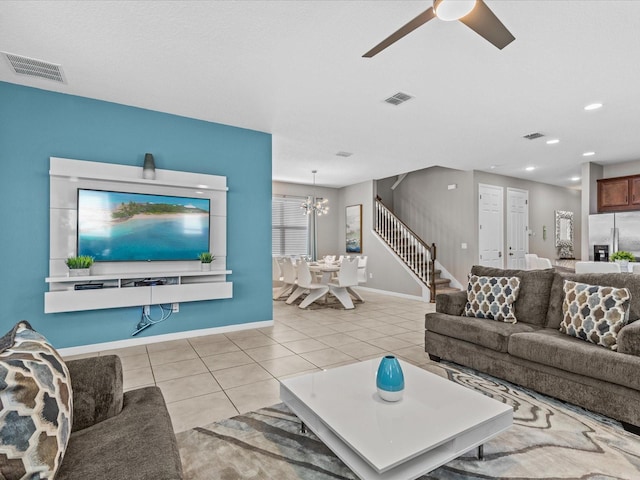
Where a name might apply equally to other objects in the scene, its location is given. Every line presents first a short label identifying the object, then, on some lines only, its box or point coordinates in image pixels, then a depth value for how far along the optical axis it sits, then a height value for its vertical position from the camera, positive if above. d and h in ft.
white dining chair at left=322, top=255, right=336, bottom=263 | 26.29 -1.18
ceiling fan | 5.87 +4.17
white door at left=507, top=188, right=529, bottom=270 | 26.94 +1.40
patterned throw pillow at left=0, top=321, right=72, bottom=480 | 3.11 -1.66
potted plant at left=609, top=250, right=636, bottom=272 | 16.15 -0.76
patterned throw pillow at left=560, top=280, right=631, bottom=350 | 7.90 -1.64
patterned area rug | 5.80 -3.80
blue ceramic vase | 5.86 -2.33
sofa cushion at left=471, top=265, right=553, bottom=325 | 10.14 -1.56
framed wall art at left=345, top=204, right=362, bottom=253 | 29.14 +1.30
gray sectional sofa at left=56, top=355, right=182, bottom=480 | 3.61 -2.37
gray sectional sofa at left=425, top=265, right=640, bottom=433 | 7.13 -2.55
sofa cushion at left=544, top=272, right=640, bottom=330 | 8.31 -1.05
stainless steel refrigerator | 20.59 +0.81
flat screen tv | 12.30 +0.66
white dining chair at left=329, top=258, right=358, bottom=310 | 20.44 -2.05
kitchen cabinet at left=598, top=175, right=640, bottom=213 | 21.27 +3.20
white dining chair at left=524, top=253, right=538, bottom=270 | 21.63 -1.07
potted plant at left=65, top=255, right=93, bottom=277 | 11.61 -0.74
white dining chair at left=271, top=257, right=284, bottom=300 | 23.99 -2.07
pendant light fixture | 25.39 +2.72
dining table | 21.42 -1.55
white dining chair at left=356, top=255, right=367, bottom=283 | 22.95 -1.83
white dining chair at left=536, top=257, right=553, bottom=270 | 20.75 -1.17
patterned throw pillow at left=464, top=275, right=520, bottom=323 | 10.38 -1.67
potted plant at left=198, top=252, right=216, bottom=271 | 14.19 -0.68
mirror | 30.94 +0.93
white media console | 11.73 -0.78
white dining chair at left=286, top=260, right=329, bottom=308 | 20.62 -2.53
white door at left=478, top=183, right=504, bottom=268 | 24.81 +1.40
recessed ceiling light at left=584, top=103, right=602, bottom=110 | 12.98 +5.25
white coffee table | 4.65 -2.74
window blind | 28.50 +1.38
